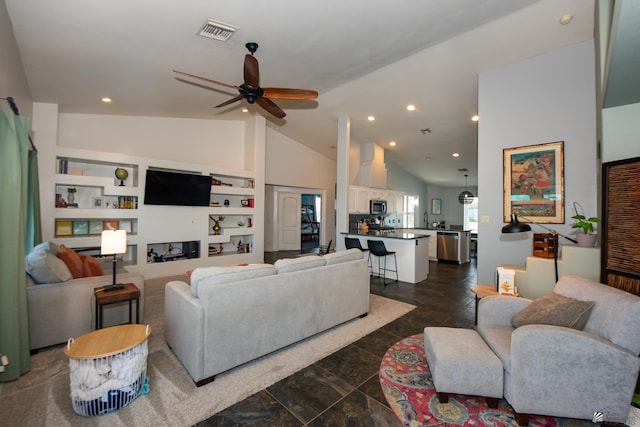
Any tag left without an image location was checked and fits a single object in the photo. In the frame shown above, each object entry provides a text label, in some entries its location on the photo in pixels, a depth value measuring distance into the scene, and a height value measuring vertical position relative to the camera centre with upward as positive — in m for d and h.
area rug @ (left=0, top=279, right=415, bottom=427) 1.78 -1.32
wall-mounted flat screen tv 5.33 +0.51
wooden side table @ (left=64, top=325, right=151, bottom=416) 1.78 -1.06
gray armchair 1.66 -0.90
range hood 7.38 +1.37
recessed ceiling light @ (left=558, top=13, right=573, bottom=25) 3.00 +2.20
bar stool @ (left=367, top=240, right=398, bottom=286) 5.10 -0.60
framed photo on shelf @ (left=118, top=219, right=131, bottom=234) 5.42 -0.24
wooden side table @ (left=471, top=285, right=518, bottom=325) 2.86 -0.78
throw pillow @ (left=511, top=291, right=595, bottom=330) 1.91 -0.68
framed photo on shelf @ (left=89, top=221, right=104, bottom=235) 5.09 -0.27
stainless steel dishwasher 7.26 -0.77
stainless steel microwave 7.45 +0.27
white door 8.88 -0.19
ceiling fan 3.02 +1.51
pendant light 8.56 +0.62
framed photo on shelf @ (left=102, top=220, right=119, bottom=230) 5.16 -0.20
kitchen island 5.26 -0.71
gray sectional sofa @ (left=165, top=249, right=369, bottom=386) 2.15 -0.85
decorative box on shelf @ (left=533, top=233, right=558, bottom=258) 2.98 -0.29
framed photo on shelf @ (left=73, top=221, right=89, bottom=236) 4.87 -0.28
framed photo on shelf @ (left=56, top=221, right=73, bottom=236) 4.65 -0.27
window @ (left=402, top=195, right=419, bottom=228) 9.71 +0.24
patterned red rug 1.80 -1.32
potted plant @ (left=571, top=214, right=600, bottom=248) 2.79 -0.16
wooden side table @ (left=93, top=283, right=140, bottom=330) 2.58 -0.80
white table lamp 2.65 -0.29
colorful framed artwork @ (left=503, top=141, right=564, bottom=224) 3.53 +0.48
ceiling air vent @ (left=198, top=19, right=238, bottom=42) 2.92 +2.02
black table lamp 2.72 -0.10
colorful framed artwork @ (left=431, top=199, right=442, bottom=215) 11.75 +0.48
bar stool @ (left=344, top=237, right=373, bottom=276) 5.36 -0.54
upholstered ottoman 1.86 -1.05
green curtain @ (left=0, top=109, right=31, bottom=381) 2.03 -0.31
